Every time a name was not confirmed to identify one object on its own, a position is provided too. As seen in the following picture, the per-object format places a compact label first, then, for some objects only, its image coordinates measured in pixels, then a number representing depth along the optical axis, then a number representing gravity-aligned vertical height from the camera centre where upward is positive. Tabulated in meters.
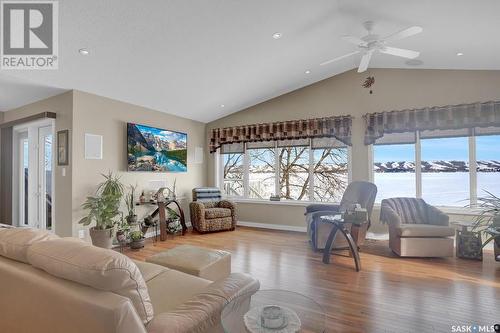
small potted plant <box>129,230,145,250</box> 4.00 -1.10
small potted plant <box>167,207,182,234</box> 4.82 -1.00
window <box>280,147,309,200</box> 5.48 -0.09
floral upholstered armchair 5.05 -0.84
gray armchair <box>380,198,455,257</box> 3.55 -0.94
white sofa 0.96 -0.51
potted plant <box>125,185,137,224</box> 4.22 -0.60
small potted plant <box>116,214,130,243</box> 3.96 -0.94
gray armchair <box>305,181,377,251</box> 3.83 -0.70
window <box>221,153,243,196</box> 6.16 -0.11
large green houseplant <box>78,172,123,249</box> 3.66 -0.63
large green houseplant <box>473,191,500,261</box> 2.07 -0.37
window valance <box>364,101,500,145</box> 3.99 +0.78
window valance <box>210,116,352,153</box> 5.00 +0.81
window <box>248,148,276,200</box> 5.80 -0.09
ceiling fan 2.83 +1.46
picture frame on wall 3.80 +0.36
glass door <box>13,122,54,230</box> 4.34 -0.08
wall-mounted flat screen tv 4.54 +0.41
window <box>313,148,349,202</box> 5.14 -0.10
